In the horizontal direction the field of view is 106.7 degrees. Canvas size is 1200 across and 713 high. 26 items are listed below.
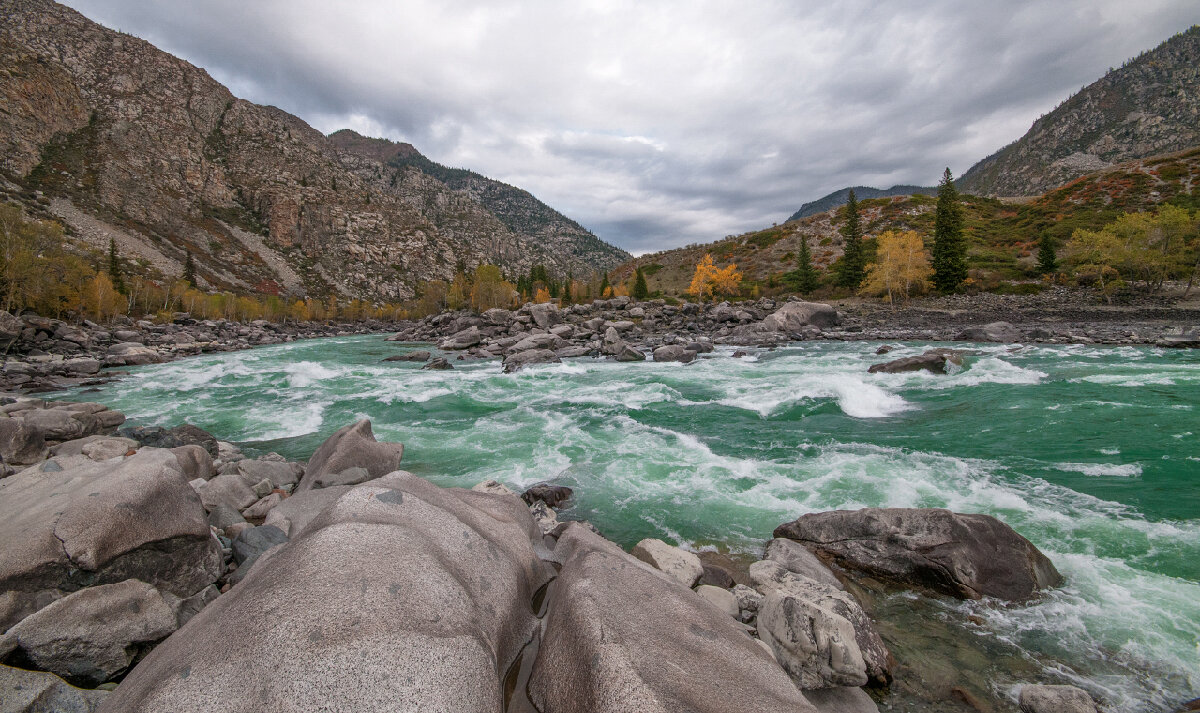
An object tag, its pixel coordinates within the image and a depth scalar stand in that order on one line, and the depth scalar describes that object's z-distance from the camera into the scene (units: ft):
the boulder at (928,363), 61.93
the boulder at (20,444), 30.58
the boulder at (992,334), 96.68
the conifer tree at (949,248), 174.50
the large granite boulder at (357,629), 8.34
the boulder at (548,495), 29.99
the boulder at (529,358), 95.22
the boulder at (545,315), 169.58
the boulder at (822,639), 13.76
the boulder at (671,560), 19.31
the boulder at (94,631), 11.59
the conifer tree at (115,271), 208.74
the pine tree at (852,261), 208.74
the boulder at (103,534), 13.63
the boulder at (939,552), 19.25
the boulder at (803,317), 140.46
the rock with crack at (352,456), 28.02
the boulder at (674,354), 94.63
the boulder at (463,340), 137.28
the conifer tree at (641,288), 267.39
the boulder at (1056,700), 12.96
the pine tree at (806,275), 218.59
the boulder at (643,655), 9.64
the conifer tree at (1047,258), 165.17
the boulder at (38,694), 9.56
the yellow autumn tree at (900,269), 174.29
